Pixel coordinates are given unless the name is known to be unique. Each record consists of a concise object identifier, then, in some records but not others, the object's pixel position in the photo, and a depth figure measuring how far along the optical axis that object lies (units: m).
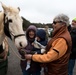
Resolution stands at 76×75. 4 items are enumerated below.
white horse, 1.52
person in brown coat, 1.27
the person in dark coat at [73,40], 2.11
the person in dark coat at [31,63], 1.64
